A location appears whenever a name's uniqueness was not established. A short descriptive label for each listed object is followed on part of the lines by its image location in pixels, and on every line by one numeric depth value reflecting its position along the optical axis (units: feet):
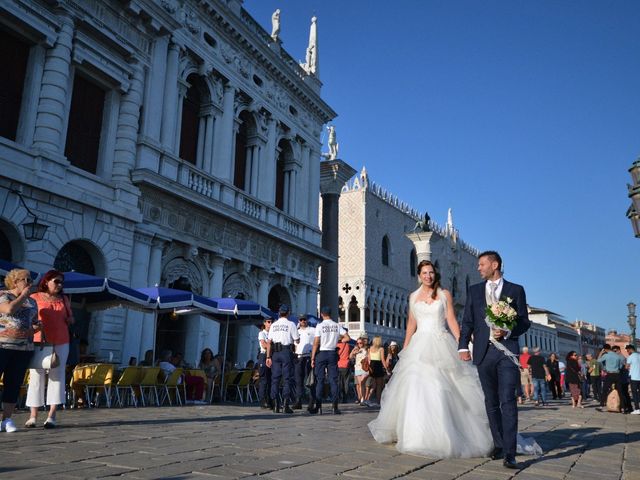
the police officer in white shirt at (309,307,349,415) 29.04
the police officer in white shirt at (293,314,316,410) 31.65
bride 14.70
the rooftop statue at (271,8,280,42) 71.92
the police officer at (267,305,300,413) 29.50
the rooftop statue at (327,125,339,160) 104.06
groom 14.01
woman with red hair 19.42
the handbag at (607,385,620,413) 39.73
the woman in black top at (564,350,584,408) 45.50
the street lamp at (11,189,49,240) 36.55
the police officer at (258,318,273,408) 34.32
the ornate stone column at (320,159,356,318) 75.92
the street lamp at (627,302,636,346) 82.02
